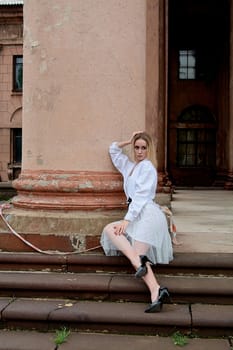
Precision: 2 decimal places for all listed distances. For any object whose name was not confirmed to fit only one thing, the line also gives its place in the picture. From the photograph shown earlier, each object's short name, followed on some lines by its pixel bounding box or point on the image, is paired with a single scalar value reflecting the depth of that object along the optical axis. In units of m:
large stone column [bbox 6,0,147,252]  4.69
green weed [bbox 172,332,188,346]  3.38
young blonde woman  3.78
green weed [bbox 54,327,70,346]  3.42
